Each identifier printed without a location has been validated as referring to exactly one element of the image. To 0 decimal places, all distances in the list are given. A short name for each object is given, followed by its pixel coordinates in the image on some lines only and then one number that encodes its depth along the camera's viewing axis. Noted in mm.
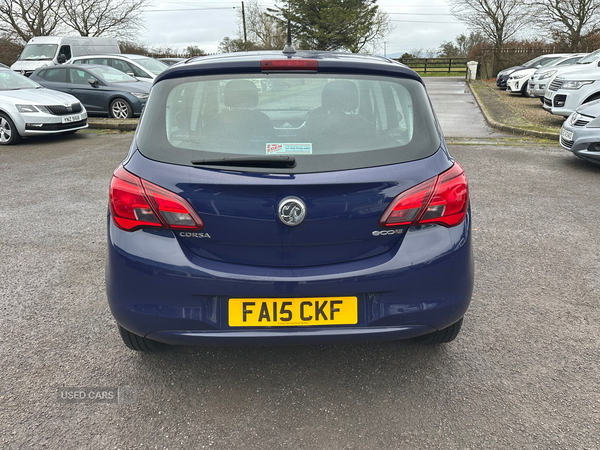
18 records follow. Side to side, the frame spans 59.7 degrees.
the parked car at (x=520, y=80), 20047
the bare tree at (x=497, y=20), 40209
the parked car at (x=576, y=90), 11070
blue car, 2248
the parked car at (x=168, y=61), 22761
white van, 20172
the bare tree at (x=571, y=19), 34594
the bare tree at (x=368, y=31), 50281
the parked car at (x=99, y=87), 13070
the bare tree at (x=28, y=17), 34594
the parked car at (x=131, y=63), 15438
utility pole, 50906
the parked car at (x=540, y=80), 17239
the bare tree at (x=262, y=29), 51438
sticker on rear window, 2293
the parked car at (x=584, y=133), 7273
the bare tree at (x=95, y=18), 37875
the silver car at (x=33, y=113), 10297
